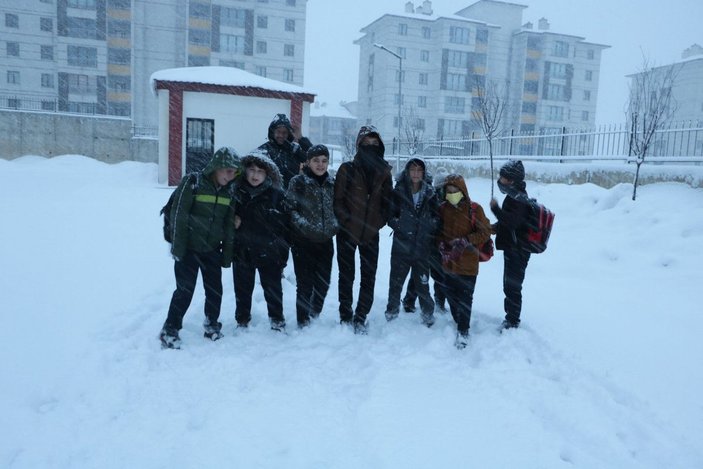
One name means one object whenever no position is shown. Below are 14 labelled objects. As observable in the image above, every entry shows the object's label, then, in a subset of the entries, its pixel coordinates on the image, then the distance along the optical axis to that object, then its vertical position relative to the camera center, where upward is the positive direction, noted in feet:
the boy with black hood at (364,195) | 15.30 -0.99
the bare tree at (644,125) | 34.17 +3.78
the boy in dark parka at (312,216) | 15.35 -1.69
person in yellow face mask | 15.29 -2.20
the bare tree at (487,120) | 43.32 +4.32
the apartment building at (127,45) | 137.18 +30.07
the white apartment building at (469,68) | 163.84 +33.38
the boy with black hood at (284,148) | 19.24 +0.36
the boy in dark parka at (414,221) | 15.94 -1.74
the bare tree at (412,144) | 65.54 +2.72
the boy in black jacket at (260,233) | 15.07 -2.26
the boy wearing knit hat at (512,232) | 15.23 -1.87
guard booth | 56.18 +4.82
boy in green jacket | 13.98 -2.16
